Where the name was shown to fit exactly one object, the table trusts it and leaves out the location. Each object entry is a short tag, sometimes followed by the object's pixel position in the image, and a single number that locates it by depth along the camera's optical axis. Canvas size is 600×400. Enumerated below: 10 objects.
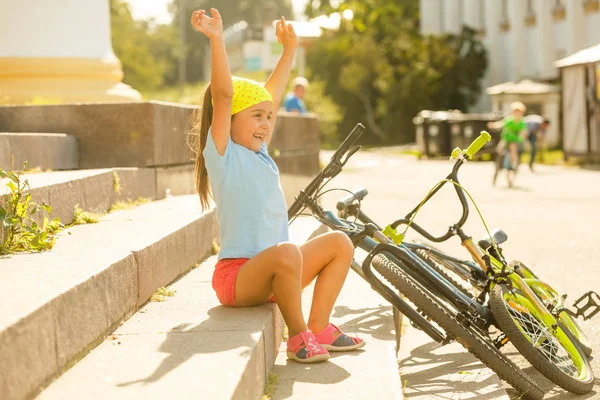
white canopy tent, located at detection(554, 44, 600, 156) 47.72
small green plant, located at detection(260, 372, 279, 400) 6.11
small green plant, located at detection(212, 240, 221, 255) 10.22
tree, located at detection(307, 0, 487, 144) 80.33
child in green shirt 31.54
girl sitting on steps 6.82
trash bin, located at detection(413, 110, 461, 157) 58.81
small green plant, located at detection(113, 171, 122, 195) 10.31
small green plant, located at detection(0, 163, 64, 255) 6.75
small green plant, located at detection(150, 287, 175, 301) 7.52
